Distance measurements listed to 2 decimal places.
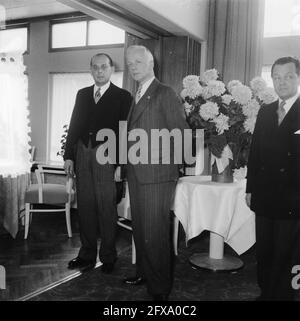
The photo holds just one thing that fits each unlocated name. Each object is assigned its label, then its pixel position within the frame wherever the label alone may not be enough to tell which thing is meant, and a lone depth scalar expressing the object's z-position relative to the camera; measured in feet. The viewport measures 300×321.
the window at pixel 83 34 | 19.35
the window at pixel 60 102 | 20.18
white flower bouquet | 9.61
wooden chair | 13.99
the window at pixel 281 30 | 13.87
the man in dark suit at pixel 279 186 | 7.02
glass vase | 10.29
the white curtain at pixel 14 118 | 16.72
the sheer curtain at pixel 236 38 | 13.84
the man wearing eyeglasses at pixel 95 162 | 9.73
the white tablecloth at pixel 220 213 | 9.65
